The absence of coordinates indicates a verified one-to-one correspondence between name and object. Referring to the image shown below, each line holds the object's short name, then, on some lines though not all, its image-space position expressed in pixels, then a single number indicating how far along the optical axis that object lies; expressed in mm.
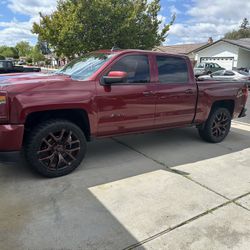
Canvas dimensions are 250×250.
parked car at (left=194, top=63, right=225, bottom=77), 26614
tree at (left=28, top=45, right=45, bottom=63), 67562
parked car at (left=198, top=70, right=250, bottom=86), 18766
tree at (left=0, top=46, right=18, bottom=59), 100062
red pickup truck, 3459
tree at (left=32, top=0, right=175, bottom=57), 15625
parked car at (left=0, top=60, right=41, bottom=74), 16750
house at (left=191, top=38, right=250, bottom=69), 29797
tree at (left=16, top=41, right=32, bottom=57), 105344
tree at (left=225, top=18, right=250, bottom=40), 69438
